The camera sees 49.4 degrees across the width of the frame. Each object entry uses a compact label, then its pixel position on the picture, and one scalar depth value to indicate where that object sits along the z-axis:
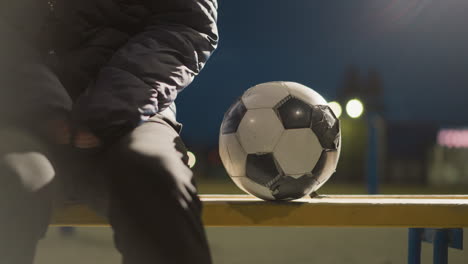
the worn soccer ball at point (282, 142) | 1.53
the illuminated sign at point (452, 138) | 20.03
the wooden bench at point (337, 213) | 1.48
